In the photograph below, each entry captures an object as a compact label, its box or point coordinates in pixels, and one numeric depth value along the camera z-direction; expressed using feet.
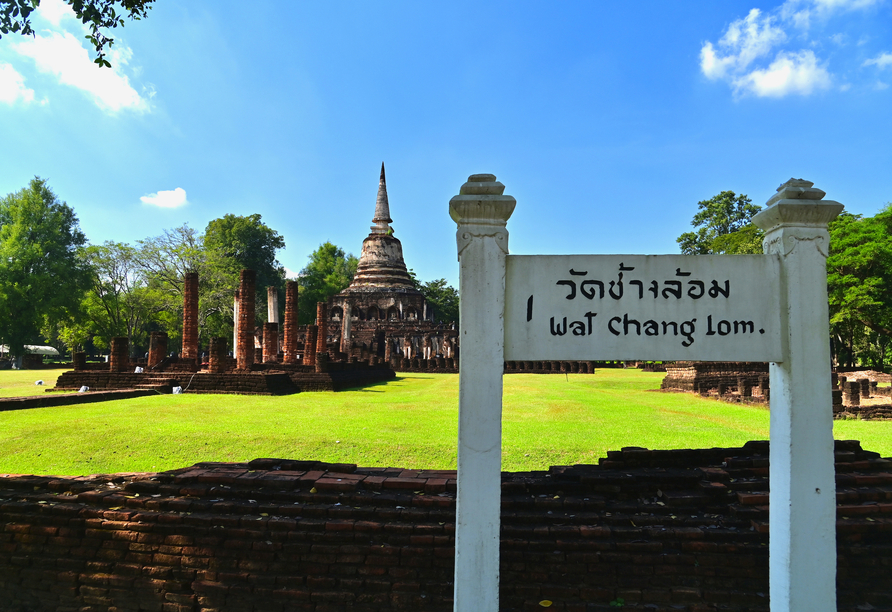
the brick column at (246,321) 53.52
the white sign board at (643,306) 7.32
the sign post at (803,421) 7.09
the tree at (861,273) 70.95
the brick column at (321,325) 71.69
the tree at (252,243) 148.05
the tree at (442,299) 185.16
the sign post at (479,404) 7.06
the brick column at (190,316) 56.18
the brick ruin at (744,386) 31.91
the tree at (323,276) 165.78
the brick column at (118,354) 49.26
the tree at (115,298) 108.27
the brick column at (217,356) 48.65
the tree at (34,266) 94.58
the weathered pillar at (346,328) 93.64
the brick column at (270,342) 62.54
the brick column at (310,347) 64.95
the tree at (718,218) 142.10
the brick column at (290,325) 61.76
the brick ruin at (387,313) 107.24
